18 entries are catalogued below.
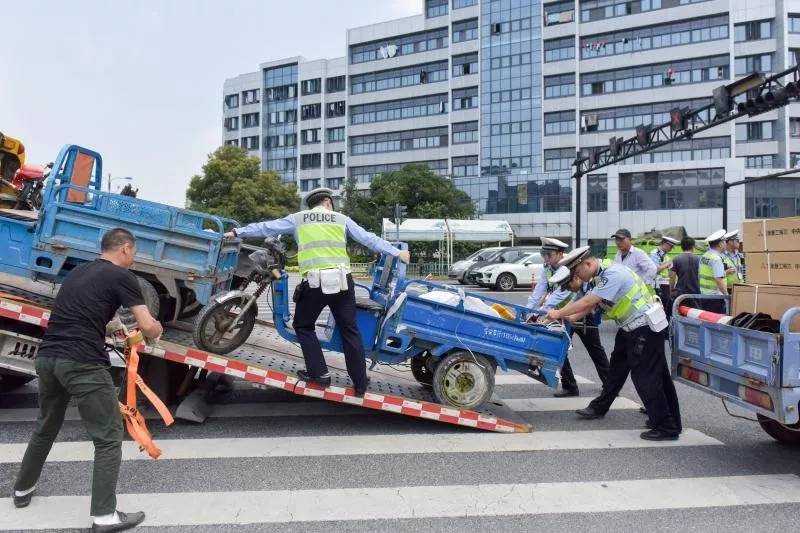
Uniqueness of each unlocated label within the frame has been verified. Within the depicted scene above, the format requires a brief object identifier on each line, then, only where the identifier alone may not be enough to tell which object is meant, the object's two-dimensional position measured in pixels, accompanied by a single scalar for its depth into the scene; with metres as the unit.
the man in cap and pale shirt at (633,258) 7.62
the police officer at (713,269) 9.10
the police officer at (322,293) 5.23
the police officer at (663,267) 11.49
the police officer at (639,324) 5.29
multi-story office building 48.88
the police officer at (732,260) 10.35
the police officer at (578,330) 6.90
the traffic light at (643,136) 19.94
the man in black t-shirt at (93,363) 3.47
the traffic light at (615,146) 21.28
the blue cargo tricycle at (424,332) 5.54
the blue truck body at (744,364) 4.00
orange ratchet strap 3.79
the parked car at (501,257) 23.44
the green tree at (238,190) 42.84
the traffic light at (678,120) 17.92
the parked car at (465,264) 24.93
